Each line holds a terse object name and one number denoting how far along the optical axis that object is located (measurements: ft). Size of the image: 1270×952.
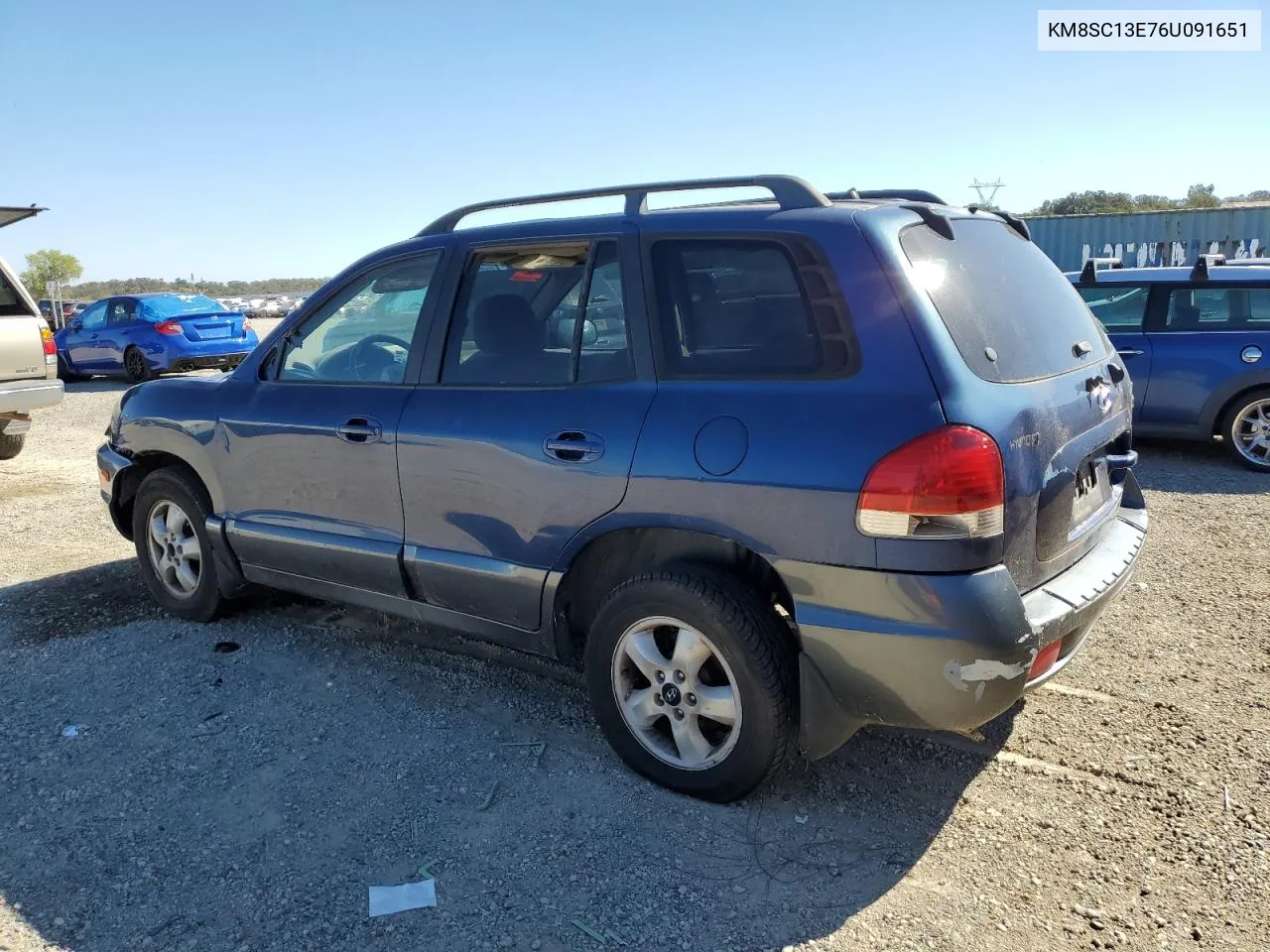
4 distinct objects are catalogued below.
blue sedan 50.44
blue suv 8.66
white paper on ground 8.80
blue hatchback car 25.50
